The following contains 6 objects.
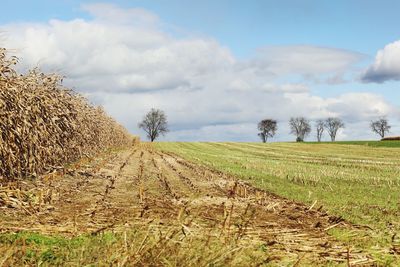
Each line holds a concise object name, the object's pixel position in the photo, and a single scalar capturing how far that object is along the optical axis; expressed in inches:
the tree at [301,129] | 6574.8
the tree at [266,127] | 6422.2
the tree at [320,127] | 6648.6
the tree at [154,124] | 5718.5
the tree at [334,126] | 6619.1
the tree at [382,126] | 6299.2
